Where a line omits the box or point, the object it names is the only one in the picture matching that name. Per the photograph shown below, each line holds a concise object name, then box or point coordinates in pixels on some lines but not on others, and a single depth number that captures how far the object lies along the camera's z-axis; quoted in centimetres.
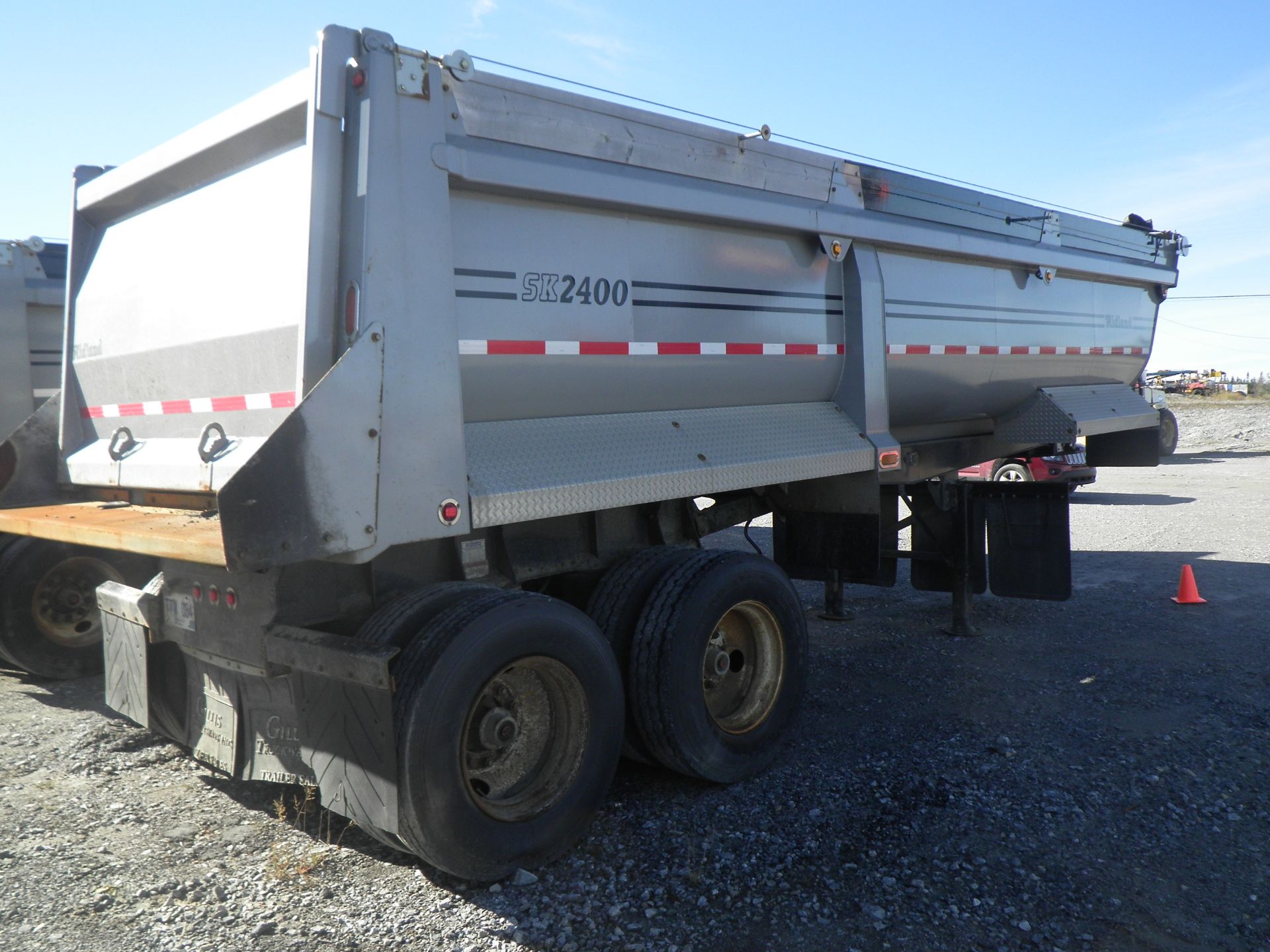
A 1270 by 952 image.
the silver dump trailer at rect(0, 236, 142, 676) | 580
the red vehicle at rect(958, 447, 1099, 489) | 1470
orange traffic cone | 793
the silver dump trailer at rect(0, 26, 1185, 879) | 318
